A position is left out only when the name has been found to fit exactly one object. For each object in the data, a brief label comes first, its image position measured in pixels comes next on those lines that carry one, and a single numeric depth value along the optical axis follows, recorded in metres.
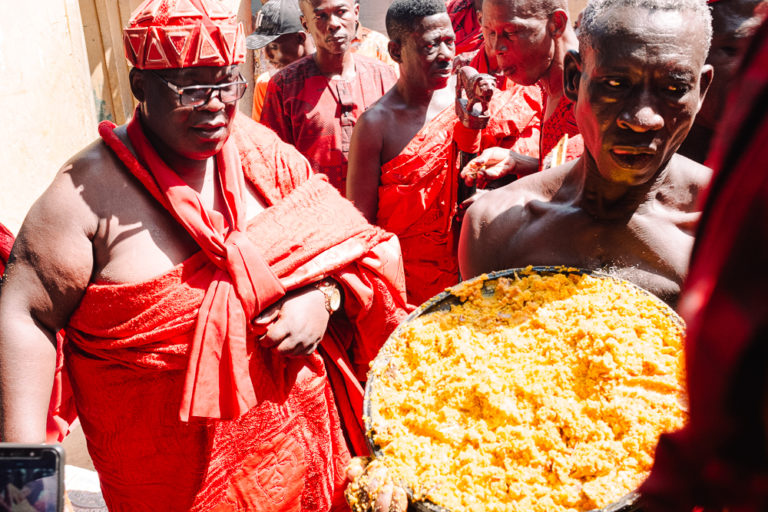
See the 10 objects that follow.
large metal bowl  1.47
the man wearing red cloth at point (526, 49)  3.42
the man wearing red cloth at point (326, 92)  4.81
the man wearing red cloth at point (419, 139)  4.07
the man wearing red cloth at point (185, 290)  2.19
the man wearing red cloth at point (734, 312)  0.67
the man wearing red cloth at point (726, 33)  2.43
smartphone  1.19
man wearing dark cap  5.79
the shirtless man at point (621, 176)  1.74
